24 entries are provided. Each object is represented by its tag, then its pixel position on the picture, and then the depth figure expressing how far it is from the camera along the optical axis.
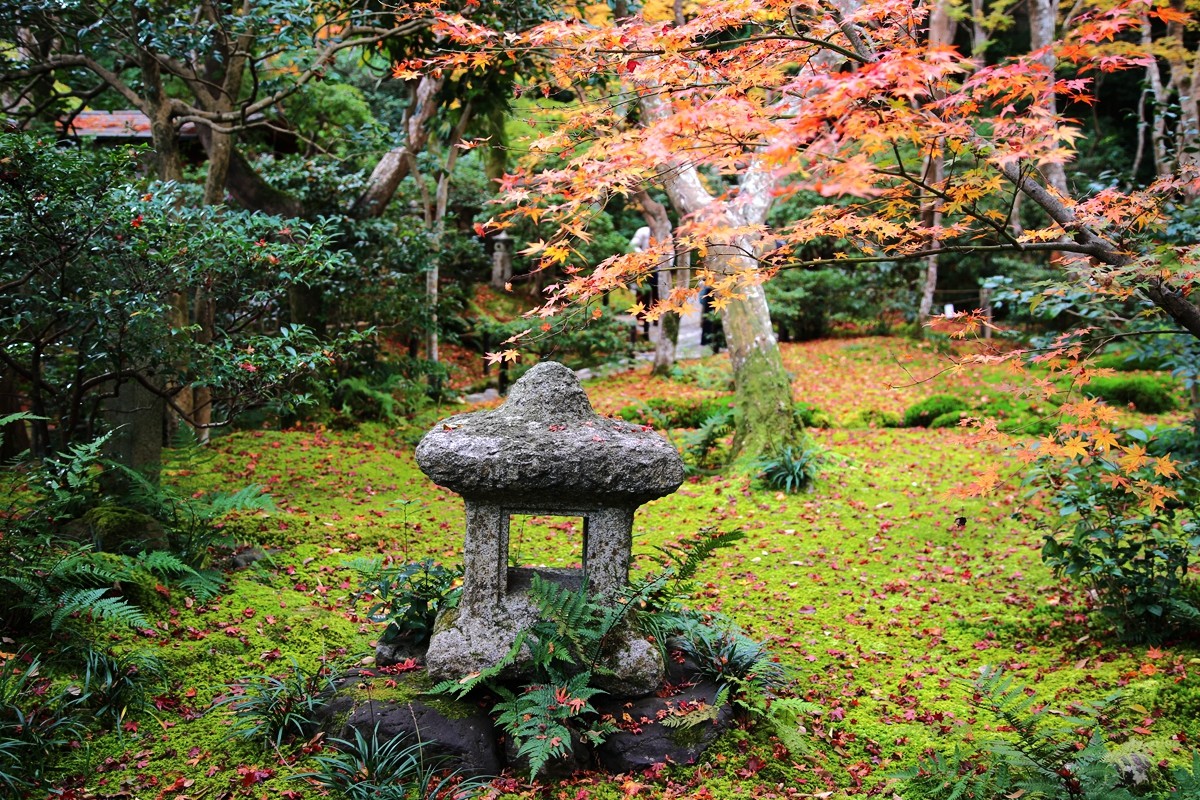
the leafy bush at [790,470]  8.76
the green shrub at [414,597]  4.73
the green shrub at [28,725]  3.62
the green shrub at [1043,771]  3.55
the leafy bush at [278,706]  4.12
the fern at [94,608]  4.24
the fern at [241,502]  5.65
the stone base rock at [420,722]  4.00
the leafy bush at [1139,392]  11.81
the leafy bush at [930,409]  11.85
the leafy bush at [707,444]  9.92
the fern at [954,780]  3.66
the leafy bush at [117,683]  4.17
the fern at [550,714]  3.78
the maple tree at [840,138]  3.17
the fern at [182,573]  5.04
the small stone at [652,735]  4.11
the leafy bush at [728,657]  4.57
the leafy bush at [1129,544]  5.20
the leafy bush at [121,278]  5.19
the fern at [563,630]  4.05
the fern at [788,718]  4.14
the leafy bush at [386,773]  3.73
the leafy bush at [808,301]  18.20
